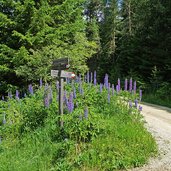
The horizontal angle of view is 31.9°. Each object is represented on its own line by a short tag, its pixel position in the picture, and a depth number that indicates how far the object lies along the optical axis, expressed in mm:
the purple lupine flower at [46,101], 7045
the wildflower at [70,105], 6562
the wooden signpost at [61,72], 6586
